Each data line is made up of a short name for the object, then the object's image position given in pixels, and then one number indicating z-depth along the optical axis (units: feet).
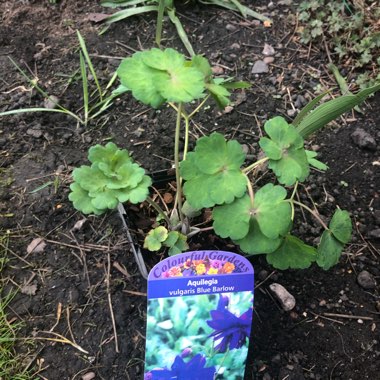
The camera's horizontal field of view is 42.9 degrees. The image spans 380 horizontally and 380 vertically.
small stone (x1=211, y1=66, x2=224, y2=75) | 1.73
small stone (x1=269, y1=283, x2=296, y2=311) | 1.21
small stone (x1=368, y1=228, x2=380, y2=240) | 1.36
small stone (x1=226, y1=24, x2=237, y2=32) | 1.86
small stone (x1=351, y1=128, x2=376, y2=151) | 1.54
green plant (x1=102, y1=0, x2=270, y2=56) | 1.80
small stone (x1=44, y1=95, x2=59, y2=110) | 1.61
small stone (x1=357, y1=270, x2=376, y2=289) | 1.27
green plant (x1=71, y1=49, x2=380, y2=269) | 0.89
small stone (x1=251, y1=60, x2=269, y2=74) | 1.73
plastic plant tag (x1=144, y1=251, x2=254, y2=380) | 0.98
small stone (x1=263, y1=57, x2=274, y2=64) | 1.77
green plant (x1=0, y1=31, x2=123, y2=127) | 1.54
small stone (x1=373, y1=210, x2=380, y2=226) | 1.39
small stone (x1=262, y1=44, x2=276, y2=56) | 1.80
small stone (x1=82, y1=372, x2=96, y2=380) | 1.11
